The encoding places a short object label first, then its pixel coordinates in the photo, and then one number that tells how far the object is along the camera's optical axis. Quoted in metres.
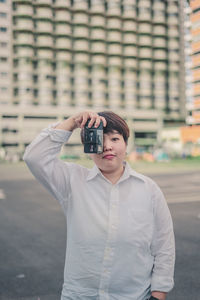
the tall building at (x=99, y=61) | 63.38
